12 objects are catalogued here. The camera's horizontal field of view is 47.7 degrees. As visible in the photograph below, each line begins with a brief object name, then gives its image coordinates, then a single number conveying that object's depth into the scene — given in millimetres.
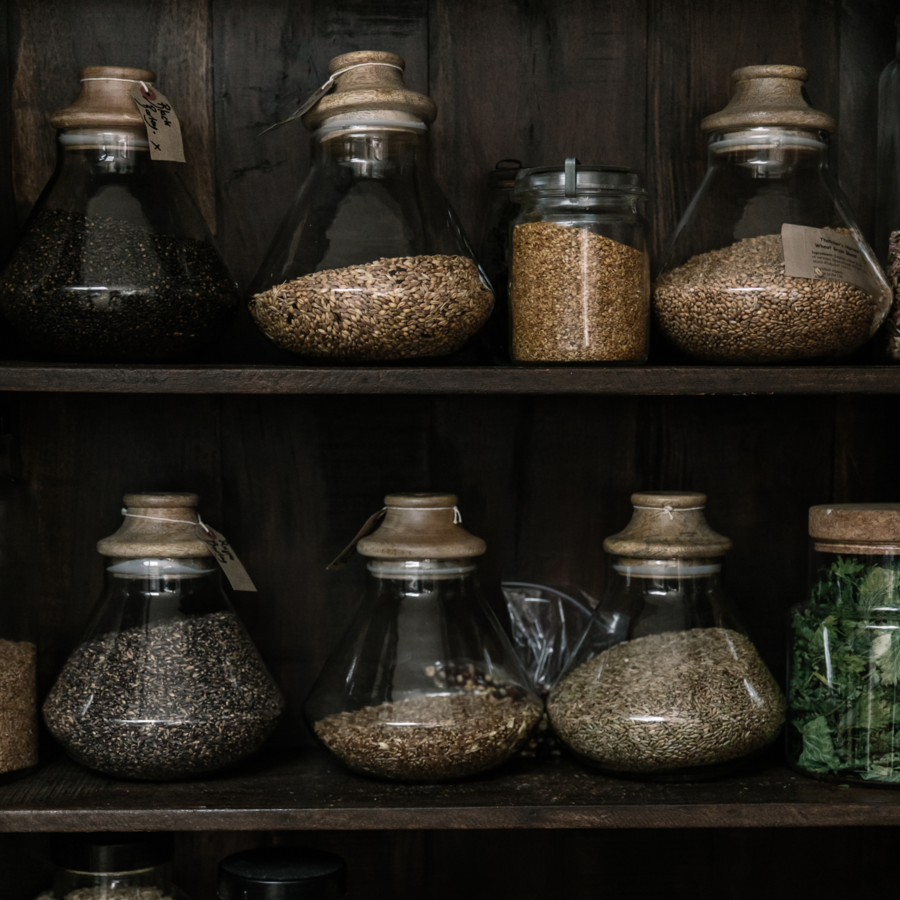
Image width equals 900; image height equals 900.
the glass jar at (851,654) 948
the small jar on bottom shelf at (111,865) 972
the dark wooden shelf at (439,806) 918
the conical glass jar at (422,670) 948
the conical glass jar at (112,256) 946
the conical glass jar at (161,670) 950
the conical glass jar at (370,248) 927
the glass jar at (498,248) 1087
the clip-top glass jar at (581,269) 957
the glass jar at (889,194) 1022
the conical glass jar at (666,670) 942
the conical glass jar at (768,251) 942
